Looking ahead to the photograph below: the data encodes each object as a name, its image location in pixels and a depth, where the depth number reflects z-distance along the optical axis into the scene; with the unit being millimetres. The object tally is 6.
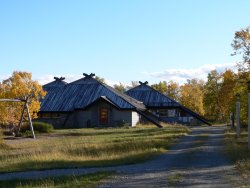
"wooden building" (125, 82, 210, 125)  69500
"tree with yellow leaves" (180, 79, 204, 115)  103250
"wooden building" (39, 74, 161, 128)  56594
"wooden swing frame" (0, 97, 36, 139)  36306
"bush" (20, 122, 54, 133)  43888
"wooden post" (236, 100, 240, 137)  28038
